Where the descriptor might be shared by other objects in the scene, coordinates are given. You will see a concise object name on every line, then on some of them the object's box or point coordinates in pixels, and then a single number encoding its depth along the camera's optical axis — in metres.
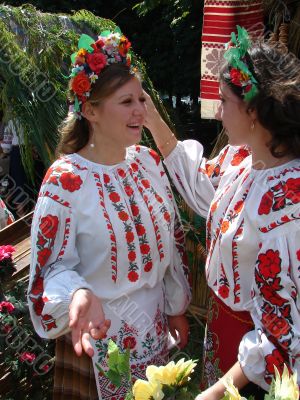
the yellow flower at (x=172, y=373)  1.04
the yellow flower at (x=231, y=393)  0.91
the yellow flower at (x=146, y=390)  1.02
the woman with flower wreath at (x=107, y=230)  1.51
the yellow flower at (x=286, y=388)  0.89
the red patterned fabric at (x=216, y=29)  2.30
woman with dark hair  1.22
